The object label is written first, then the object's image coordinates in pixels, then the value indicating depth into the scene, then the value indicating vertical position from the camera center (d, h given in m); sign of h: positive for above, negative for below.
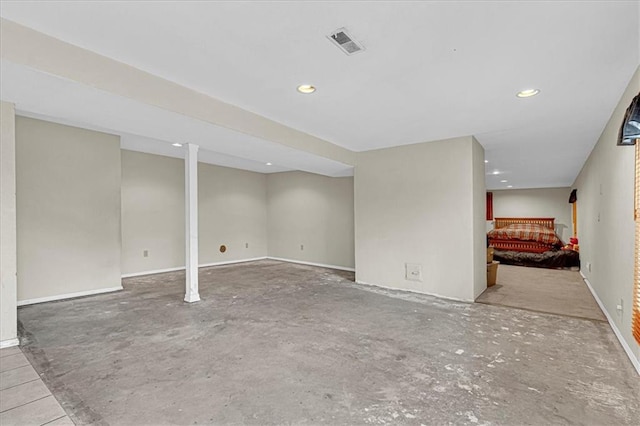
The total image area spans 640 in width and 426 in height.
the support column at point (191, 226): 4.48 -0.19
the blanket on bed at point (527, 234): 8.99 -0.73
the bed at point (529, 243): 7.51 -1.02
